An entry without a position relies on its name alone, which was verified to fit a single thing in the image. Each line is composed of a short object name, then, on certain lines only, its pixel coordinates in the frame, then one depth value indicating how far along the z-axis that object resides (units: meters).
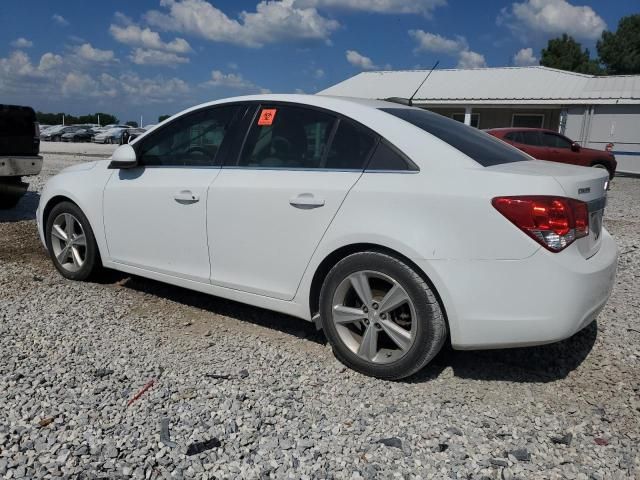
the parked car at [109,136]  41.75
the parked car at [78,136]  44.94
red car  15.25
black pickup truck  7.01
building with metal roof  21.70
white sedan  2.71
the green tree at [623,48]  48.81
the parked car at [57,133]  45.81
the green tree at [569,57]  49.34
